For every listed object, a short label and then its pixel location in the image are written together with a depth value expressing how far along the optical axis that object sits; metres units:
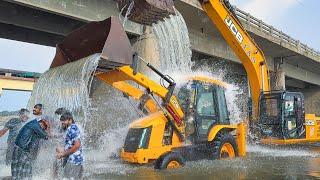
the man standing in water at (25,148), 6.79
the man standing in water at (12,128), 9.07
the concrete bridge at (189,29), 14.69
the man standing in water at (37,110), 7.27
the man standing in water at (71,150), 6.44
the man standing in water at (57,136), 7.11
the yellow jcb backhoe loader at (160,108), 8.12
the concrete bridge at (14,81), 42.50
